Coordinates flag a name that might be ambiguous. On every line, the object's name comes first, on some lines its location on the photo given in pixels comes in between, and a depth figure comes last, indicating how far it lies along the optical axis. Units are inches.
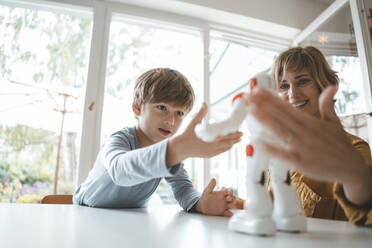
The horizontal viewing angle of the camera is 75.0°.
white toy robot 14.3
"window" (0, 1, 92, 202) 65.9
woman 12.3
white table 12.4
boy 18.0
